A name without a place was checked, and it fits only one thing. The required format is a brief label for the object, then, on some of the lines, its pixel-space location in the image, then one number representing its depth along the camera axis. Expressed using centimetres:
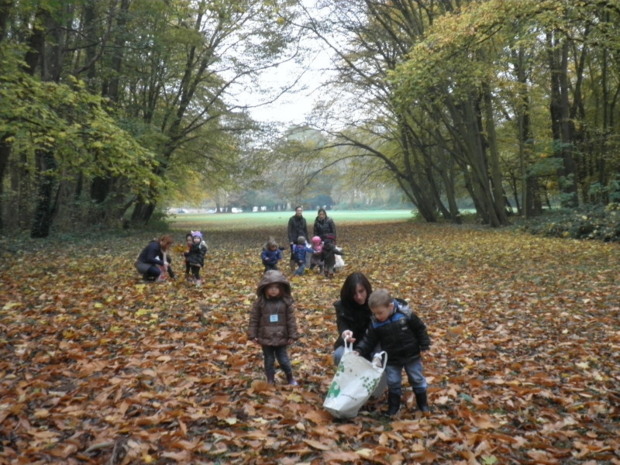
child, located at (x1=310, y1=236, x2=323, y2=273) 1196
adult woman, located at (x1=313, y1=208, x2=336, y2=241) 1176
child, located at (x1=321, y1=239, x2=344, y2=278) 1184
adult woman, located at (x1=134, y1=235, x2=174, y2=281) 1017
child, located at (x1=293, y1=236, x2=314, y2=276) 1217
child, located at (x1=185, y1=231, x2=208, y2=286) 1027
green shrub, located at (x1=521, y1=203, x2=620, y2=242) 1659
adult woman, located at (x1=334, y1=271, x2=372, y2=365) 442
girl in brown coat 469
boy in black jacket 409
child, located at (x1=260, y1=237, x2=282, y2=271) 1038
